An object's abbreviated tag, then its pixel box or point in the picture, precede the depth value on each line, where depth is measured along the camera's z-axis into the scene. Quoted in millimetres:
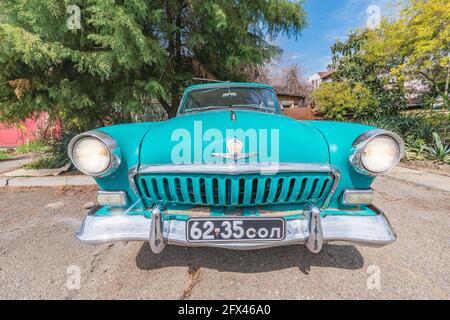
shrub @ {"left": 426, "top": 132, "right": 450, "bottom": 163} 5145
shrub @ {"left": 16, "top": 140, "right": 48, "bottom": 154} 7635
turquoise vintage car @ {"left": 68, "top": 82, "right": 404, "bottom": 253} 1423
